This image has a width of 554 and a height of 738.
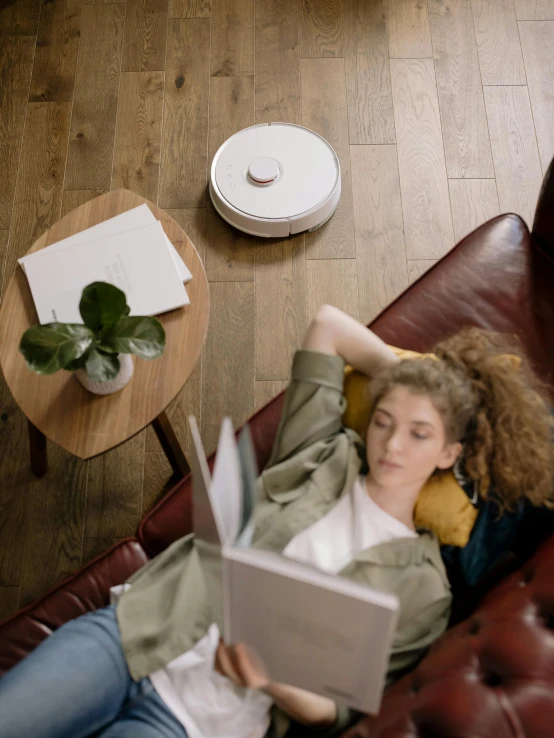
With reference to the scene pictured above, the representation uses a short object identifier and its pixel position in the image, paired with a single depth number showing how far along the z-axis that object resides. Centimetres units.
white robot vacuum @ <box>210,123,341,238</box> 212
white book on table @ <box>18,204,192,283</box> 160
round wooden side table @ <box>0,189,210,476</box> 146
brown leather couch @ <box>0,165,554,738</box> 96
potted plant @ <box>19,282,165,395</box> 129
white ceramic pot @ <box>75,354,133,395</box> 144
